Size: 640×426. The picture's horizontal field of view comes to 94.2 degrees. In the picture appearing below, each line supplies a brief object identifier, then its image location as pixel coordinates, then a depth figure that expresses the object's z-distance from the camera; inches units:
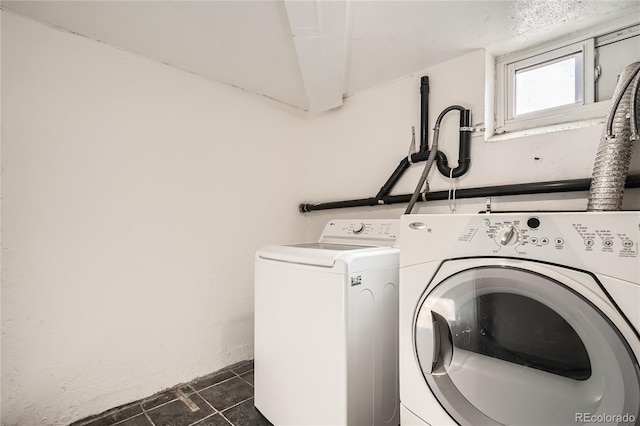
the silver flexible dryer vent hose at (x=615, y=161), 40.9
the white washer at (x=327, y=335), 42.1
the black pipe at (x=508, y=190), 48.3
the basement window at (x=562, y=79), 52.3
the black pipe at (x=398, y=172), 68.0
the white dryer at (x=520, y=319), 26.3
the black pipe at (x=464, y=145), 61.7
